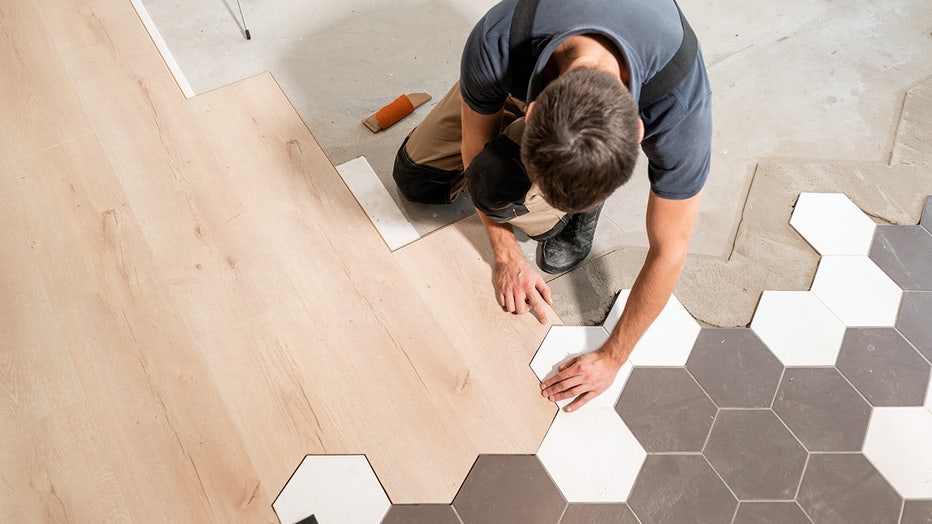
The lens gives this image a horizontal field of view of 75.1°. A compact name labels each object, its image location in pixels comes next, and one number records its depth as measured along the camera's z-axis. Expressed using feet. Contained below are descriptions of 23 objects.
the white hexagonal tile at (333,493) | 4.20
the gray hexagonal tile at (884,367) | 4.63
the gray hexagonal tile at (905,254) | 5.11
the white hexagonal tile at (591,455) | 4.29
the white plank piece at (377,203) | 5.28
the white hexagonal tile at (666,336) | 4.74
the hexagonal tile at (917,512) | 4.23
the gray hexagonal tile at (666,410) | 4.44
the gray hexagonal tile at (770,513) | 4.21
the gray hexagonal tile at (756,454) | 4.30
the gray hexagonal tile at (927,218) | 5.39
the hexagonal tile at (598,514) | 4.18
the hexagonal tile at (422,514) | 4.18
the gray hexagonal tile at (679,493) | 4.21
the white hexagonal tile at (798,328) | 4.77
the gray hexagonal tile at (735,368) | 4.60
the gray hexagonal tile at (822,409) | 4.46
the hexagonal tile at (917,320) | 4.83
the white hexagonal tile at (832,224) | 5.28
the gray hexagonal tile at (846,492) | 4.24
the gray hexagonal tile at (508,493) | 4.20
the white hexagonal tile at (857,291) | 4.95
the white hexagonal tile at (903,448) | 4.34
